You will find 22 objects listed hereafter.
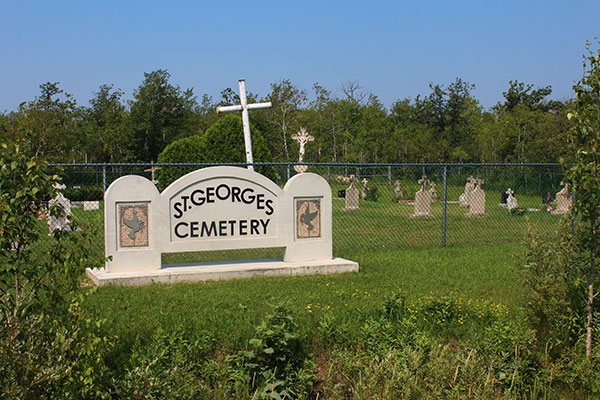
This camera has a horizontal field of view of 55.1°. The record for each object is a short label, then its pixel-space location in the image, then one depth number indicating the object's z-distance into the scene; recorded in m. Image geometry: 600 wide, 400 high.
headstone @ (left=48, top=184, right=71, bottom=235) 11.96
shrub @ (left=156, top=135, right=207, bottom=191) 19.33
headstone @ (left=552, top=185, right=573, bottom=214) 17.19
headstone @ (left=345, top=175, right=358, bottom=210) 19.66
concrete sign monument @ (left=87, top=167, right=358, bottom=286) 7.33
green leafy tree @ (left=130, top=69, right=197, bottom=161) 38.78
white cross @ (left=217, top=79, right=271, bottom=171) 16.11
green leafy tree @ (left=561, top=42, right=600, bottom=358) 4.67
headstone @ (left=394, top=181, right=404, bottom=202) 22.41
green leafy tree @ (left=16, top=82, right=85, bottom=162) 30.60
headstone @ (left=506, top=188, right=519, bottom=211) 18.74
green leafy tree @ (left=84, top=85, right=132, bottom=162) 37.78
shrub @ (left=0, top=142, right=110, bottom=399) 3.38
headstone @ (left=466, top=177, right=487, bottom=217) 17.75
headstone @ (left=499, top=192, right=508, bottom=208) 20.10
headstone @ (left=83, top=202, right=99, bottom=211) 17.47
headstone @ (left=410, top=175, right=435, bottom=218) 17.42
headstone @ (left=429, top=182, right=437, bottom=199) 22.86
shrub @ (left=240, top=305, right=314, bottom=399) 4.53
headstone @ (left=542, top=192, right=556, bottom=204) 18.00
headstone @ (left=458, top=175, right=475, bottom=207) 20.17
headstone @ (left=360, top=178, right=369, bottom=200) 21.83
